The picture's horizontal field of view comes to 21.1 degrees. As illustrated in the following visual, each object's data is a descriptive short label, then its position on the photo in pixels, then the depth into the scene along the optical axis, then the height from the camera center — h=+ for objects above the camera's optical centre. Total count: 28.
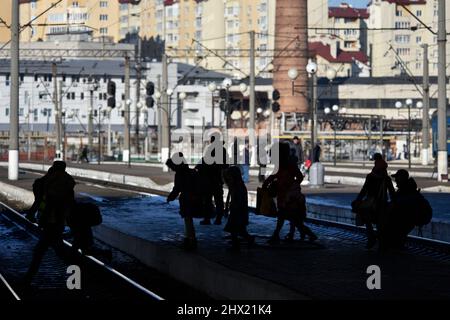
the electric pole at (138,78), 95.19 +4.74
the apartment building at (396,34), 195.38 +16.81
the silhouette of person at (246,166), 41.57 -0.98
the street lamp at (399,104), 75.87 +2.39
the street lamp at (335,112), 95.62 +2.16
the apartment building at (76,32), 189.91 +16.99
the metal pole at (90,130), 99.57 +0.69
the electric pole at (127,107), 80.06 +2.05
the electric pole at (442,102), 45.06 +1.31
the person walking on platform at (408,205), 18.03 -1.01
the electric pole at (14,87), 45.31 +1.95
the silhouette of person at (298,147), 43.73 -0.35
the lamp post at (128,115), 79.85 +1.55
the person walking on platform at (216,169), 24.11 -0.61
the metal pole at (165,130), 67.12 +0.46
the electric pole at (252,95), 62.07 +2.26
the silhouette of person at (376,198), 18.53 -0.94
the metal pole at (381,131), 75.87 +0.37
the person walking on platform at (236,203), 18.17 -0.99
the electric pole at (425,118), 72.94 +1.17
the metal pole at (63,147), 94.54 -0.73
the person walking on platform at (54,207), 16.16 -0.91
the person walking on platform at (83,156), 99.25 -1.44
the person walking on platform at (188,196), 18.19 -0.87
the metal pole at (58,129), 89.51 +0.68
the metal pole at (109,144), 119.49 -0.61
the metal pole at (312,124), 42.78 +0.48
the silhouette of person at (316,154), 44.81 -0.62
